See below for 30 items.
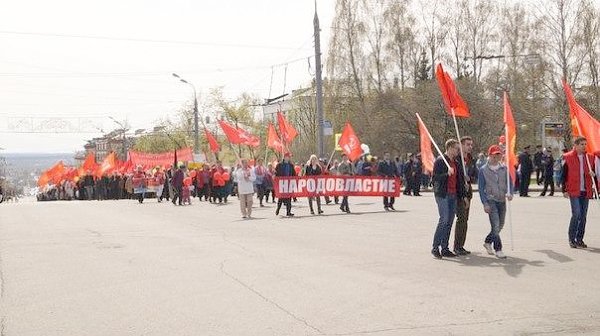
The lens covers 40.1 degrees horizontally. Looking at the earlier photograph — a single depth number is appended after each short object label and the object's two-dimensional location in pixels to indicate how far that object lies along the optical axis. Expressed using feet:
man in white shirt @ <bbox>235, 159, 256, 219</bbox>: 72.18
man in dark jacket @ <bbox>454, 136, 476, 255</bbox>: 39.65
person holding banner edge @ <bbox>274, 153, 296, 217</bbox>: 80.28
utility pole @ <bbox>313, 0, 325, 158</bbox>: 118.73
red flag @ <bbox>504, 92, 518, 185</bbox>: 42.47
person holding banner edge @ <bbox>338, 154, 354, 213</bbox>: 90.53
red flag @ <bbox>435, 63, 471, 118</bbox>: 43.65
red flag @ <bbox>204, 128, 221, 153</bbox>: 131.77
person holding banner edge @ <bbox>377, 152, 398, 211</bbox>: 84.33
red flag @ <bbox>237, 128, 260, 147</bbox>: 109.95
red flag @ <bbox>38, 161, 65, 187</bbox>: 191.93
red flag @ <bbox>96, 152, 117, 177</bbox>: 158.40
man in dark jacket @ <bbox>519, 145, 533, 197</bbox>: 94.63
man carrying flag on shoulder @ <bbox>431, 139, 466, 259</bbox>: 39.11
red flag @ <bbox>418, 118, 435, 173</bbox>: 52.42
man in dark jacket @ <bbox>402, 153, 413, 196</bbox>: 112.68
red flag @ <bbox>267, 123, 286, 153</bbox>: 109.09
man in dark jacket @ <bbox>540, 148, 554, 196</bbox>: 93.97
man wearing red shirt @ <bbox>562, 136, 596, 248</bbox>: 41.04
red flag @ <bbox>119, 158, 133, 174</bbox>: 177.83
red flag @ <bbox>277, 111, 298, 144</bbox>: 105.14
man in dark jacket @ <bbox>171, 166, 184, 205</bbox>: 105.40
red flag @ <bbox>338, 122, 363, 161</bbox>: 92.48
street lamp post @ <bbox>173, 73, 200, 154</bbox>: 184.34
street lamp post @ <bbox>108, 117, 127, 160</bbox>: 291.07
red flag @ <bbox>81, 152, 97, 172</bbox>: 170.72
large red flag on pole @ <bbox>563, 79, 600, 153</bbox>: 41.52
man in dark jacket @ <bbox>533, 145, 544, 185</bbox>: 102.29
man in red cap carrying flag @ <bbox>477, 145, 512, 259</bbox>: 38.78
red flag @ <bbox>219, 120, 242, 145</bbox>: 105.29
